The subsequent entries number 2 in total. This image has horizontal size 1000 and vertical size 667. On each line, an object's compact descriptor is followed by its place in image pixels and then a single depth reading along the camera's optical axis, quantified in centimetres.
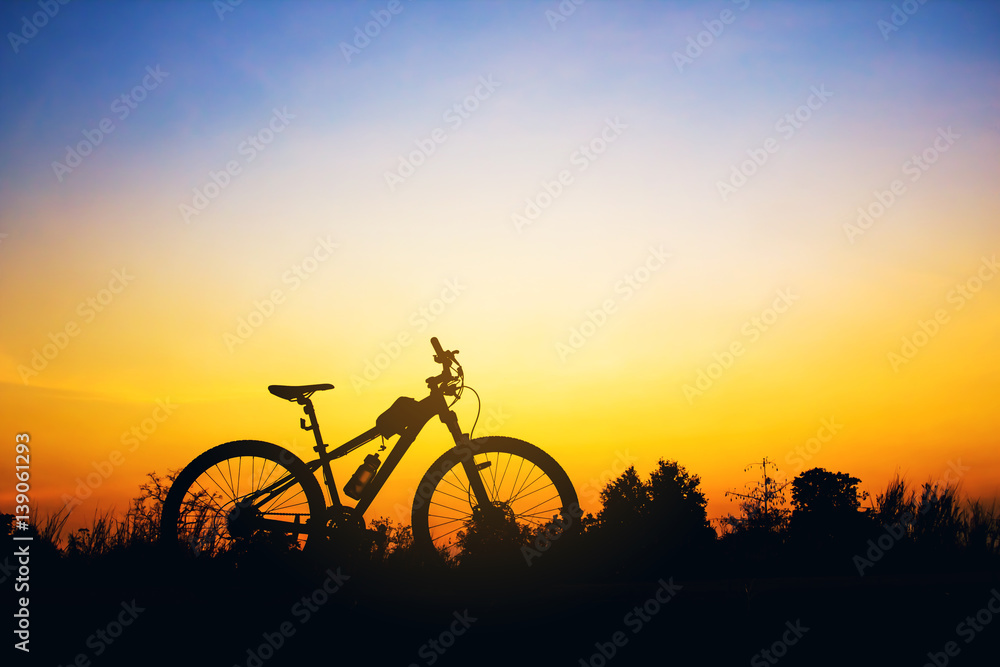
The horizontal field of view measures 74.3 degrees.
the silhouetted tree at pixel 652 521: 784
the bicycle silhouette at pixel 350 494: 468
